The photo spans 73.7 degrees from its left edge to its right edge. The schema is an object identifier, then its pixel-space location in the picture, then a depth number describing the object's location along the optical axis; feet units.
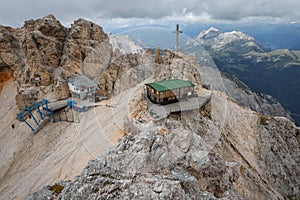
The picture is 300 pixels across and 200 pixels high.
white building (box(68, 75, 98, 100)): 137.08
